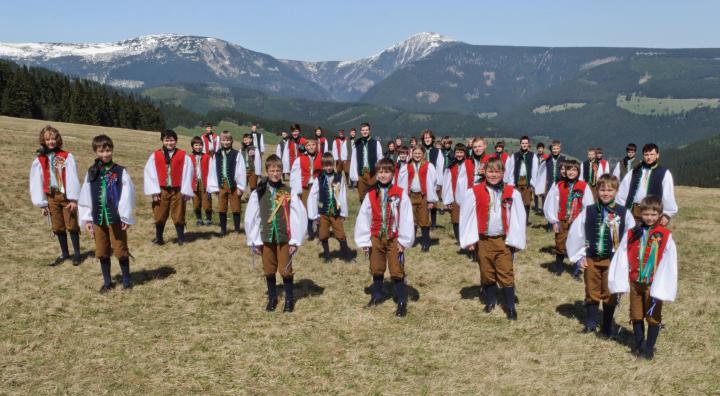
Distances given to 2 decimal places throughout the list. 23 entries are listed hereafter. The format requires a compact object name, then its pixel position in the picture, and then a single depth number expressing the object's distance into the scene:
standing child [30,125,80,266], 10.33
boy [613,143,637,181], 16.96
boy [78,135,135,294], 9.16
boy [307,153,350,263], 11.24
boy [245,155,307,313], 8.57
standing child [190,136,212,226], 14.76
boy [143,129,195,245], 12.20
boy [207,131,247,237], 13.92
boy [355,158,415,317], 8.80
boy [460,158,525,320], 8.55
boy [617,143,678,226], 10.28
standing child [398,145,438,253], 12.94
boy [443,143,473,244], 13.33
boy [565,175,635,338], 7.97
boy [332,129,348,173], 23.62
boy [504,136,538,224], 17.94
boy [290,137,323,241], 13.93
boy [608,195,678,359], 6.90
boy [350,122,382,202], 17.11
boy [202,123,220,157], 21.66
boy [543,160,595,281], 10.98
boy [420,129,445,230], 16.53
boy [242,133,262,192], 18.23
